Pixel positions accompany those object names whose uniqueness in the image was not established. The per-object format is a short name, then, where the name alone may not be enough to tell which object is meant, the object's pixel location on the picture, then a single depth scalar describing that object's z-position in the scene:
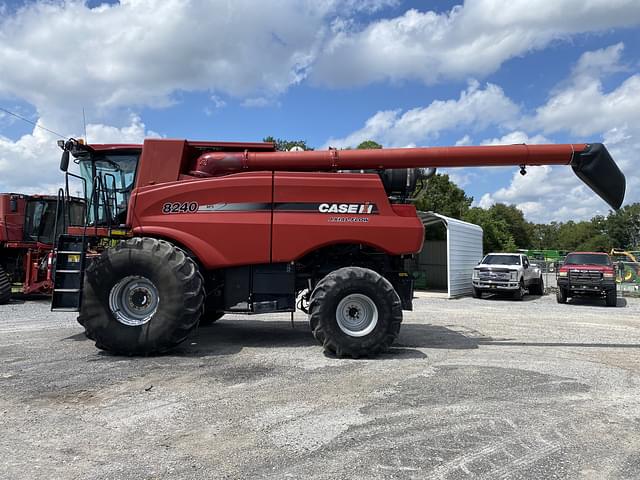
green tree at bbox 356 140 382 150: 32.21
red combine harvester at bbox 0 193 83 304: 14.83
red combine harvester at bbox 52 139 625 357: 7.12
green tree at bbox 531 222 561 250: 107.94
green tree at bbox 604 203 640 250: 83.88
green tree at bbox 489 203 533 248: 78.69
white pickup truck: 18.77
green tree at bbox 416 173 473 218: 38.34
